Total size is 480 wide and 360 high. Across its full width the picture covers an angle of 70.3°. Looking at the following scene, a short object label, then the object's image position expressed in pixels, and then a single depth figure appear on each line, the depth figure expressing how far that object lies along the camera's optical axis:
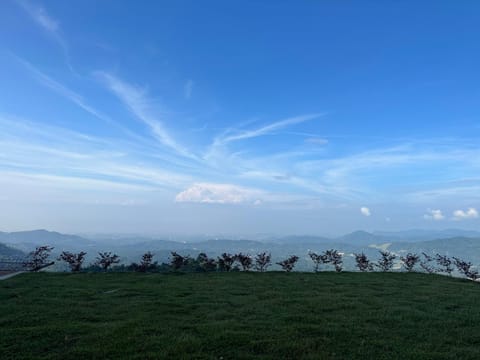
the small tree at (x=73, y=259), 15.41
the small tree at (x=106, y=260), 15.45
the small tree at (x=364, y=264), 17.25
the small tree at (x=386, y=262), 17.28
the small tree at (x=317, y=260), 17.39
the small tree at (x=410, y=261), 17.11
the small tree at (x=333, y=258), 16.99
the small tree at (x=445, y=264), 17.12
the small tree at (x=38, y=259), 15.26
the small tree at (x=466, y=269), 15.64
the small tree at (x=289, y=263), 16.08
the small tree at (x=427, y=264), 17.20
